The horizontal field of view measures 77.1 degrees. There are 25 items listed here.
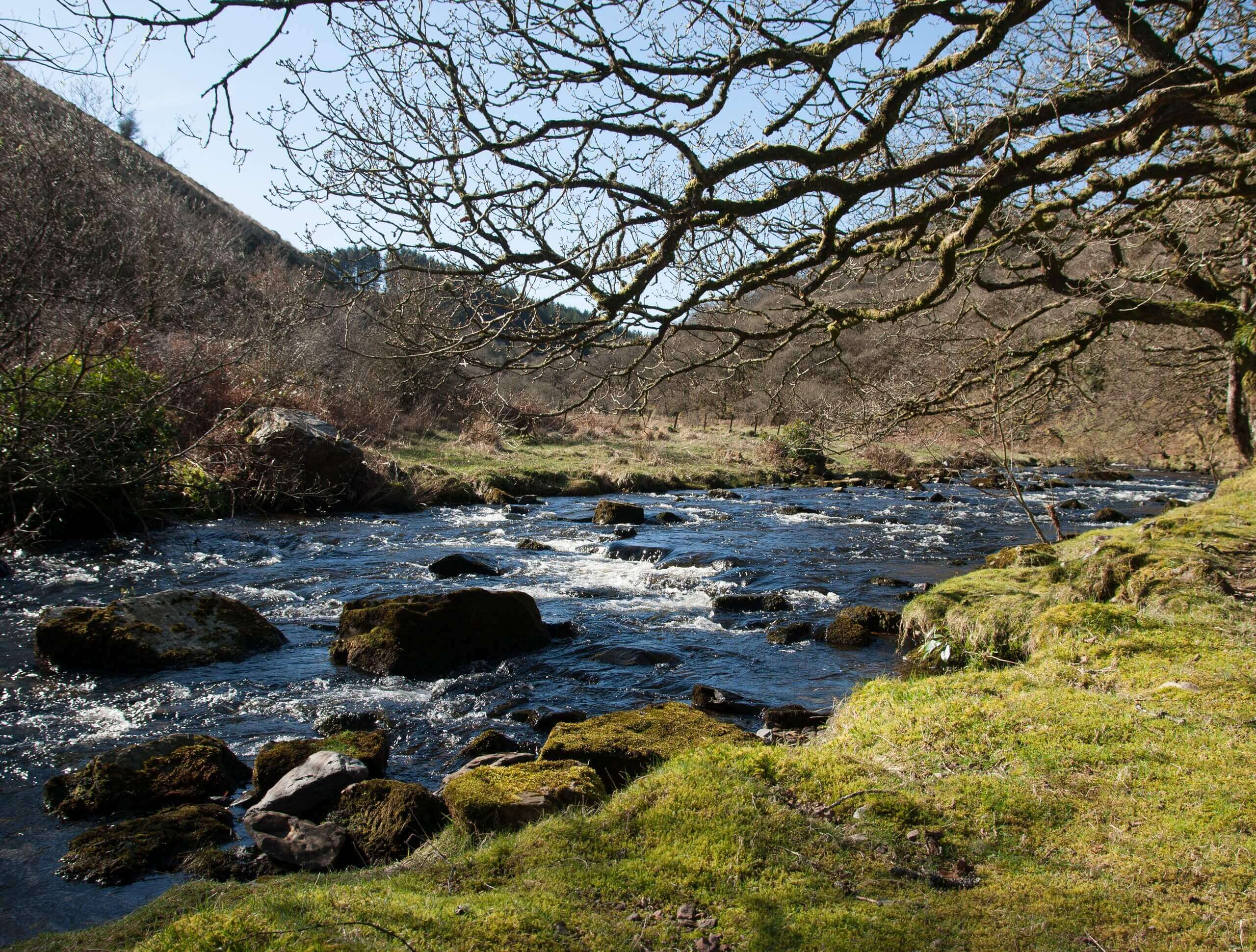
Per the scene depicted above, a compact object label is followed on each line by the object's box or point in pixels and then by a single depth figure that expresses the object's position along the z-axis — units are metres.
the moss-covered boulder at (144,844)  4.30
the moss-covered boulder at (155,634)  7.58
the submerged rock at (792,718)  6.37
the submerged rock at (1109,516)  16.90
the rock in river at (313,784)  4.86
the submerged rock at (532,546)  14.42
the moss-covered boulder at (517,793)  4.08
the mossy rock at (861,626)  8.82
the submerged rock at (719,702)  6.86
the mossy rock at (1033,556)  9.41
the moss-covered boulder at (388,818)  4.39
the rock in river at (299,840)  4.32
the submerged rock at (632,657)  8.45
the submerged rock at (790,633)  9.09
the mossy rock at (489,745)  5.97
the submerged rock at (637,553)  13.80
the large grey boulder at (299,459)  16.62
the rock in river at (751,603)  10.60
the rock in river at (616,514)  17.22
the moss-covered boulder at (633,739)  4.97
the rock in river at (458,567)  12.26
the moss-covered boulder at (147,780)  5.02
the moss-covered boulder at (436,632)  7.96
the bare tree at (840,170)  4.44
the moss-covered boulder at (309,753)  5.30
